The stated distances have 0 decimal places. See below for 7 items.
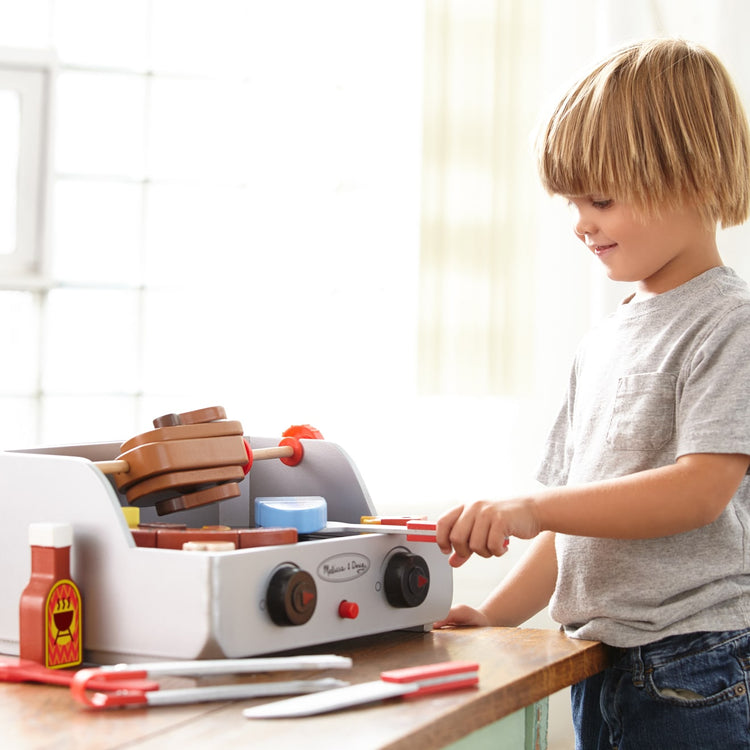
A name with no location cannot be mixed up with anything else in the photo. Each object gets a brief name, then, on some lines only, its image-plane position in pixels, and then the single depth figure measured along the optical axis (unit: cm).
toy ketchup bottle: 167
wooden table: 152
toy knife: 156
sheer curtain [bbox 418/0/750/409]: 283
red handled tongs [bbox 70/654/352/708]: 158
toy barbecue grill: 164
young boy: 177
